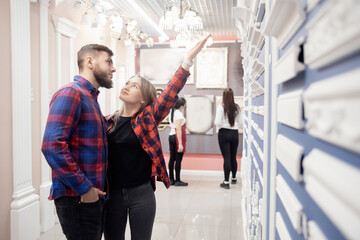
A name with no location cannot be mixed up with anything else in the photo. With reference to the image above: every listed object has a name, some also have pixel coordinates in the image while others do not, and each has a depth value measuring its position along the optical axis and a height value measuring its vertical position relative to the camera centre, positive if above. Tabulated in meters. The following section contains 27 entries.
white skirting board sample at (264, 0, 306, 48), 0.50 +0.18
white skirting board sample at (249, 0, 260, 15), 1.47 +0.52
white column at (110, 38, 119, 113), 5.51 +0.34
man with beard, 1.47 -0.24
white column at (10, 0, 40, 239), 2.80 -0.15
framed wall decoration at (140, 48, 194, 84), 6.59 +1.04
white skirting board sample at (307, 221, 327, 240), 0.41 -0.17
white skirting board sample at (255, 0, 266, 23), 1.27 +0.44
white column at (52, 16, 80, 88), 3.56 +0.94
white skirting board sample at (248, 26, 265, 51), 1.35 +0.34
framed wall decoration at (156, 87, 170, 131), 6.69 -0.32
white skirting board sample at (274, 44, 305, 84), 0.49 +0.08
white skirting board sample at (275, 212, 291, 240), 0.66 -0.28
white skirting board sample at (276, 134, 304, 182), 0.51 -0.09
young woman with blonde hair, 1.68 -0.29
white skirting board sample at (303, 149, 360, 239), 0.28 -0.09
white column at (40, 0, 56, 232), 3.23 +0.10
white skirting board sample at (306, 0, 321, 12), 0.43 +0.16
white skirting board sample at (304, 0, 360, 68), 0.27 +0.08
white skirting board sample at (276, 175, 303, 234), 0.52 -0.18
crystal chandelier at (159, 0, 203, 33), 3.42 +1.05
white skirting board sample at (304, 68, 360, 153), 0.27 +0.00
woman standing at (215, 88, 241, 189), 4.65 -0.24
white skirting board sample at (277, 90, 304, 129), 0.49 +0.00
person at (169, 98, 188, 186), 4.90 -0.45
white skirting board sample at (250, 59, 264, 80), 1.37 +0.20
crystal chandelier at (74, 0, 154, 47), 3.81 +1.22
